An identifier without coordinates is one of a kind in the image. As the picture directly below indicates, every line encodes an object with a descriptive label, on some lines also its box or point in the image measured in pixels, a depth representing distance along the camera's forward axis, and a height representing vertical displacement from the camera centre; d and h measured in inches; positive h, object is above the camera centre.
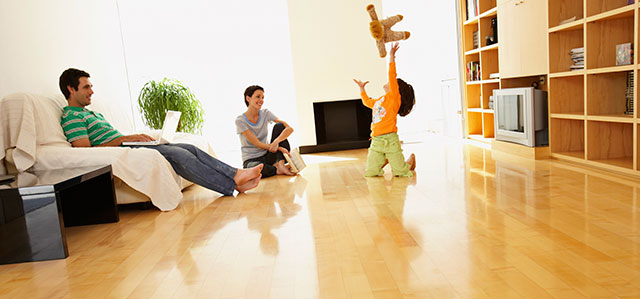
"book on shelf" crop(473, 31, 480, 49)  223.1 +20.7
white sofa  112.7 -8.9
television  164.7 -12.3
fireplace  231.9 -13.9
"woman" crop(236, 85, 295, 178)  164.7 -12.2
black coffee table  86.9 -17.7
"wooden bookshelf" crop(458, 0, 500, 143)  209.9 +6.6
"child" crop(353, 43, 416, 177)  143.2 -10.9
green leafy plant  213.0 +3.1
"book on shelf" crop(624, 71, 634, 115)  133.5 -5.7
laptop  132.5 -5.7
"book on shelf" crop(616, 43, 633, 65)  127.9 +5.1
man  123.6 -7.3
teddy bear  149.9 +18.6
